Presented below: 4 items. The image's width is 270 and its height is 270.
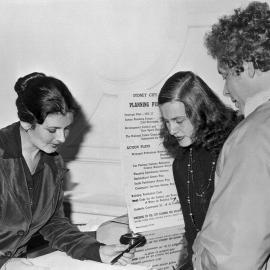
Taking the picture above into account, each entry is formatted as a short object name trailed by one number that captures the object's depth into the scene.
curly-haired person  0.85
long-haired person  1.63
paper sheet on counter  1.45
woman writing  1.51
